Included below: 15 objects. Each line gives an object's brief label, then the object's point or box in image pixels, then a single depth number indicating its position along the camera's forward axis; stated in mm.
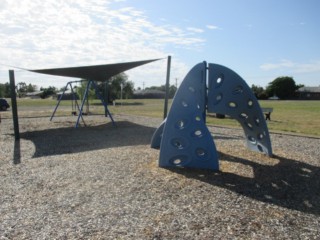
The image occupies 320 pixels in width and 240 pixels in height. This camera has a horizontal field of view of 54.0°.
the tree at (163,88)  88106
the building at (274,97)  85375
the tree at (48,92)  96050
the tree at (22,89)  118475
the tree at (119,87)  58581
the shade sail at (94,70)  13230
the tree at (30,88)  136625
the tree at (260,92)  86062
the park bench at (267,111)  19433
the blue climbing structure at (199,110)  7137
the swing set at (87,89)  16237
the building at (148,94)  95875
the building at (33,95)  107812
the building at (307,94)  92775
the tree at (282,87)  88062
